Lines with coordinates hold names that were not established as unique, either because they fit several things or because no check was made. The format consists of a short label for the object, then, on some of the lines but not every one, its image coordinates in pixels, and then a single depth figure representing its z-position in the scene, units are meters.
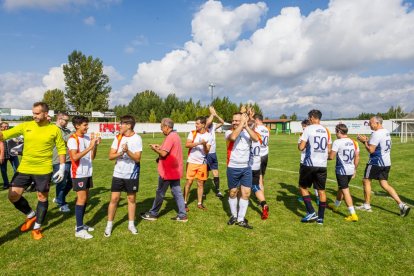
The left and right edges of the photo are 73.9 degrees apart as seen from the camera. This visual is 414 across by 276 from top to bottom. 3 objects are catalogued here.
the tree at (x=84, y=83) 64.12
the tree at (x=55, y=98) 72.81
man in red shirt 5.82
